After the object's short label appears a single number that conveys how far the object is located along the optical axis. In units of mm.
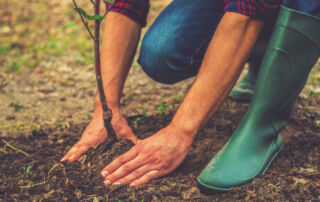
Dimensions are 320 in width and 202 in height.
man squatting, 1436
